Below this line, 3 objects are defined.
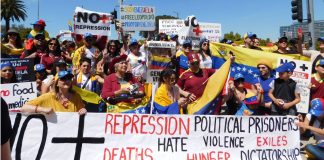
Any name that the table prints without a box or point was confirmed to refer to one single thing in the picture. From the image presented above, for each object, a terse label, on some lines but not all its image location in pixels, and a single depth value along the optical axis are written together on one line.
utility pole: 16.12
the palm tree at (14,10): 54.60
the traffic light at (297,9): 15.10
